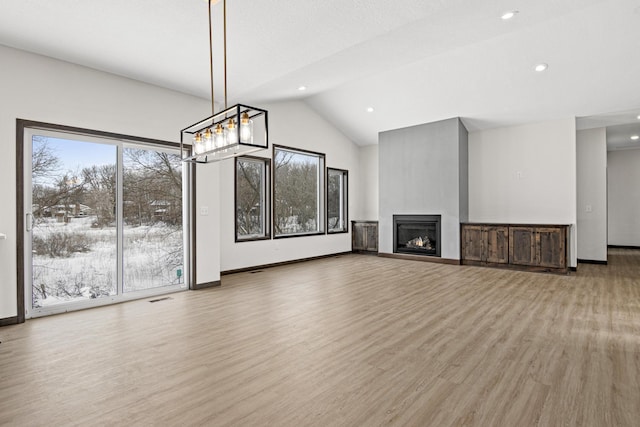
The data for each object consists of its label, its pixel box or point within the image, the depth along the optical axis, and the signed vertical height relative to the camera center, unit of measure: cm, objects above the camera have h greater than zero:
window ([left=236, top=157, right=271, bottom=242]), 654 +29
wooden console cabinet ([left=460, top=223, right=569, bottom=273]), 618 -64
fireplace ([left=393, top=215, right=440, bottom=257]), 759 -50
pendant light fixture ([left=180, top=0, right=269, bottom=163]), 270 +67
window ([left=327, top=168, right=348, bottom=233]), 876 +33
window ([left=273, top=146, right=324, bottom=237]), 729 +49
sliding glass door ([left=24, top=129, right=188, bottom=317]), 394 -8
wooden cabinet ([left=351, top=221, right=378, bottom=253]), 898 -61
